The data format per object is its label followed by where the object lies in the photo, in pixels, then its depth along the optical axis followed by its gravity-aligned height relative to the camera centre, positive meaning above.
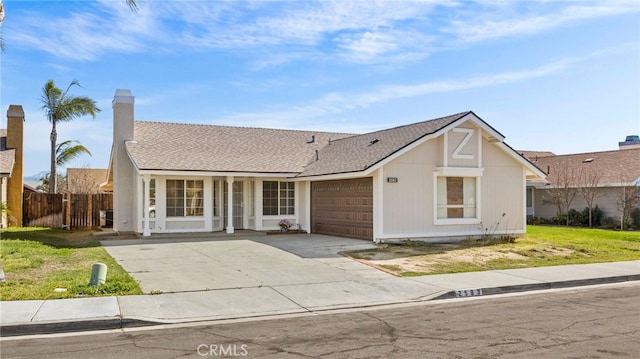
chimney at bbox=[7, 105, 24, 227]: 26.69 +1.91
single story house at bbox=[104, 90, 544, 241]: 19.23 +0.59
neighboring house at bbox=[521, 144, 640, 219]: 28.97 +0.78
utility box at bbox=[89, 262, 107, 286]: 11.09 -1.57
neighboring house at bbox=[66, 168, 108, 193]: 44.56 +1.52
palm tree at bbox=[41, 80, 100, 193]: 31.17 +5.05
